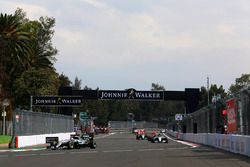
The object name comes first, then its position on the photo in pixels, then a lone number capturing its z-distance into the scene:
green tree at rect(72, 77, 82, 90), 189.66
